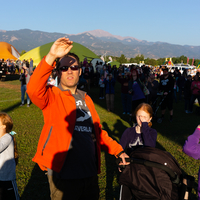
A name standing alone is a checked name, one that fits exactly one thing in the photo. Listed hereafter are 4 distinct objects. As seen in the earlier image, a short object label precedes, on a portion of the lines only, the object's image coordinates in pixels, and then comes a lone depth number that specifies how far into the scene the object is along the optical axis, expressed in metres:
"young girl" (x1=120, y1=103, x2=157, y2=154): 2.98
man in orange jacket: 1.77
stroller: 1.81
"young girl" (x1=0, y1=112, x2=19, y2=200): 2.51
